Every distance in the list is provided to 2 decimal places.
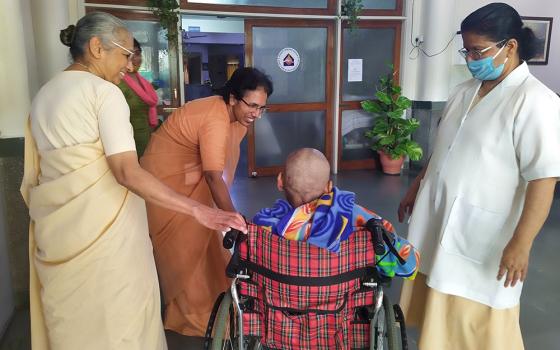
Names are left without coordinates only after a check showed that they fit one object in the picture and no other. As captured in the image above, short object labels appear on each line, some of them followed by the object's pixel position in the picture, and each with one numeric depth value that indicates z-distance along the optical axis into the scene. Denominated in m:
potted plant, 5.73
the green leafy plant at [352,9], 5.59
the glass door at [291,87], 5.68
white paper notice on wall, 6.00
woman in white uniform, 1.51
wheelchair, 1.39
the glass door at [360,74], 5.95
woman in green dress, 3.11
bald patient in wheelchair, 1.39
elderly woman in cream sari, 1.39
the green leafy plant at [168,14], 4.82
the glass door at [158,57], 4.96
